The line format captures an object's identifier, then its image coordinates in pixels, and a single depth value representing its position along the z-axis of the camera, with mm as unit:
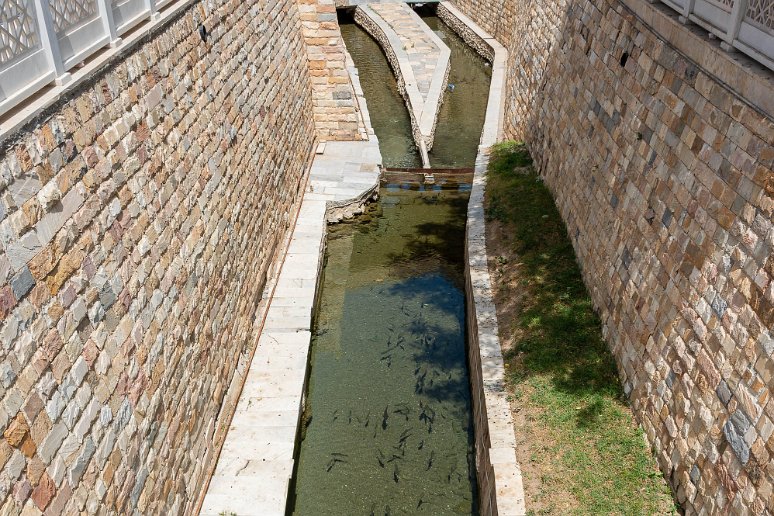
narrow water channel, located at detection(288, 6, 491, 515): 7637
